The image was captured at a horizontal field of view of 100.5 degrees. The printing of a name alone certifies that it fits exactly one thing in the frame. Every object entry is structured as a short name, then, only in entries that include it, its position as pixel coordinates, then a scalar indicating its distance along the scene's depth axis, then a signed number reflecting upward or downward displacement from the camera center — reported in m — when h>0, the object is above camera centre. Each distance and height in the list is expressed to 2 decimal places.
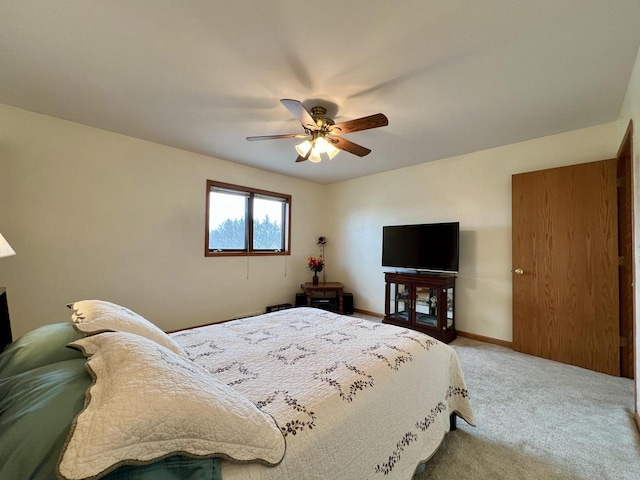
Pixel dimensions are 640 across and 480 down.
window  3.96 +0.39
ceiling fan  2.03 +0.98
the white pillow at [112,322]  1.13 -0.36
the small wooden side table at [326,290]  4.53 -0.75
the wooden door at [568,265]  2.59 -0.16
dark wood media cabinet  3.43 -0.76
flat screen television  3.51 +0.02
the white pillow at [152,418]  0.57 -0.43
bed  0.61 -0.57
